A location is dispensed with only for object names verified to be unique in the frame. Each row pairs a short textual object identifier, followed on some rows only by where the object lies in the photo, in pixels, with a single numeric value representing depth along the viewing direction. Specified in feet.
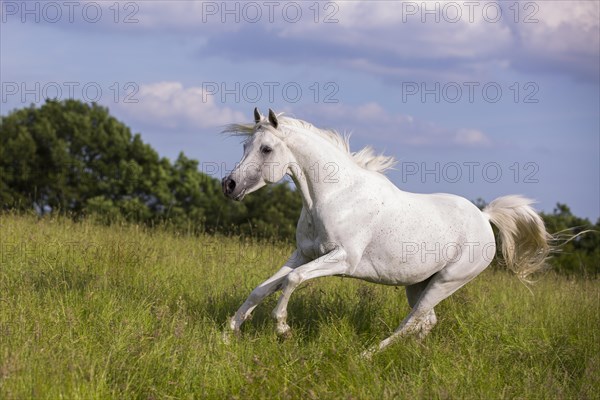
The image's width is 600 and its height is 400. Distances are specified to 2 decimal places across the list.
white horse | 43.78
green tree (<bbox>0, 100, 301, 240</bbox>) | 175.51
